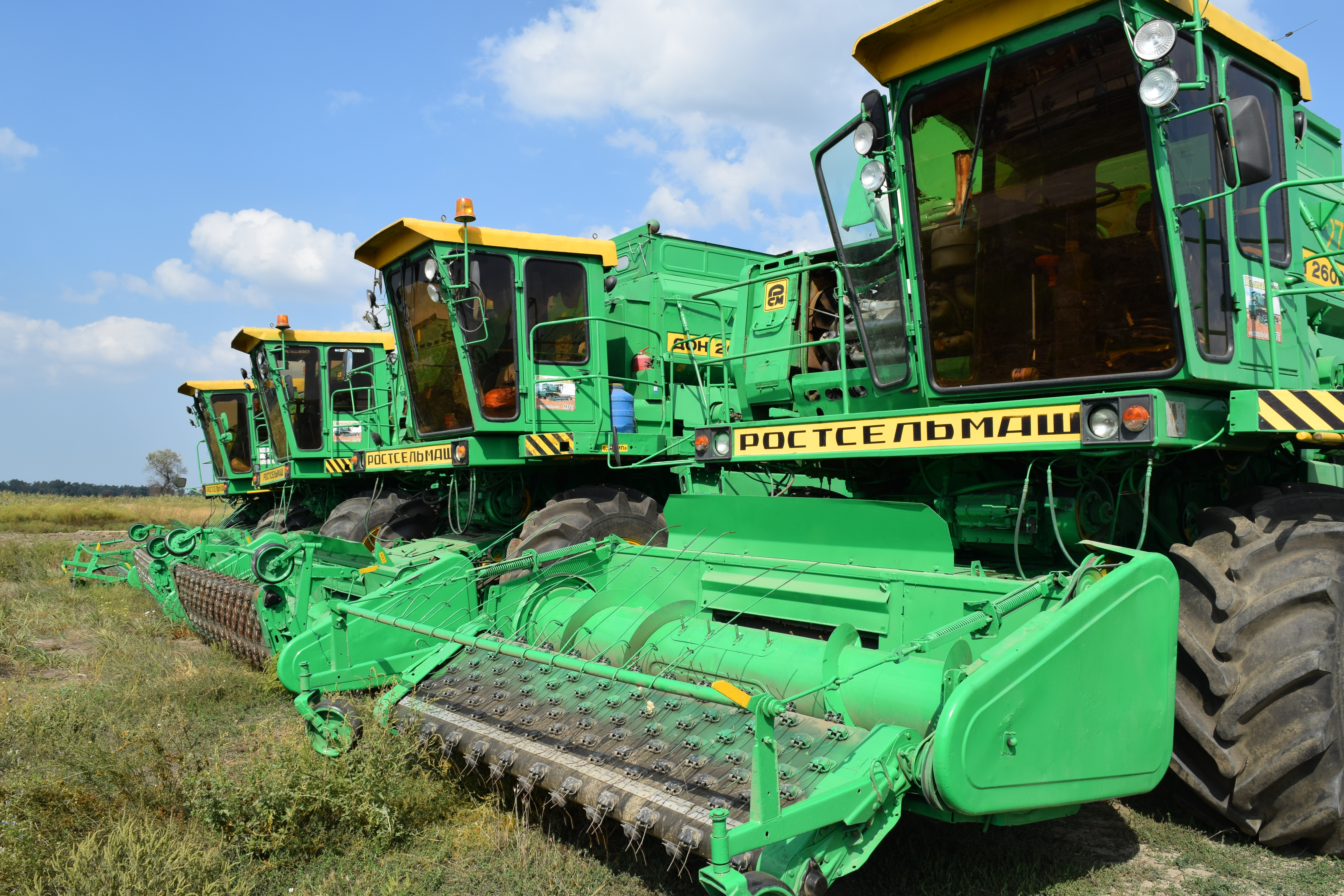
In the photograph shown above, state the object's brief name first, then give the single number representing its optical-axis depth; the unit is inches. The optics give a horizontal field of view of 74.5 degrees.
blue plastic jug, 281.0
